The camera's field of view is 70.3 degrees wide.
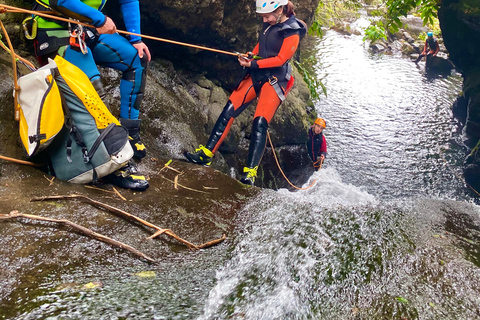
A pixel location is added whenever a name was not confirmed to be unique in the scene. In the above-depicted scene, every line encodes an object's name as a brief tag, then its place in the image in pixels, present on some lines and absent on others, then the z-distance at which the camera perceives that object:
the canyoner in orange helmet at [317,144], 7.88
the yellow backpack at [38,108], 2.66
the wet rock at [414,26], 19.45
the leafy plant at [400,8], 7.70
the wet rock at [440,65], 15.52
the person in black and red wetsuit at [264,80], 4.72
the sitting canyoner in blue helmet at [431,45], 15.78
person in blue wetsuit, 3.04
